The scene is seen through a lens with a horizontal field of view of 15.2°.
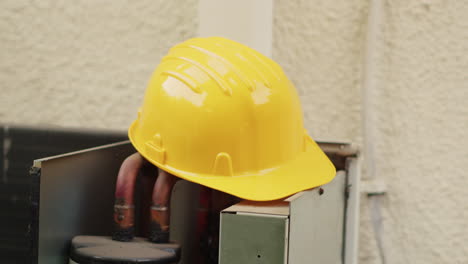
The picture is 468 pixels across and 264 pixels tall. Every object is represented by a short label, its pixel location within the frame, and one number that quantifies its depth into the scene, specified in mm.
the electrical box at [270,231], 1978
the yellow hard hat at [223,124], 2093
